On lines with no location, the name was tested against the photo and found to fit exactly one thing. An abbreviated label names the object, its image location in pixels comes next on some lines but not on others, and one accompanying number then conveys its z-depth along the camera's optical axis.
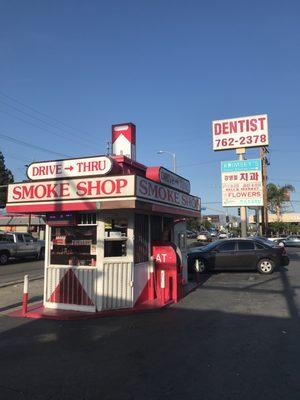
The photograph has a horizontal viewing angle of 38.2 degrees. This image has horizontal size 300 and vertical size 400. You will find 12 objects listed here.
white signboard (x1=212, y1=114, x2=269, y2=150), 28.12
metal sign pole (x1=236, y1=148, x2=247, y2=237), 28.70
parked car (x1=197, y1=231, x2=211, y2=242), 45.21
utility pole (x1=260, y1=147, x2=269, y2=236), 46.22
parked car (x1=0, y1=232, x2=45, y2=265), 25.33
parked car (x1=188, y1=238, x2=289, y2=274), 17.80
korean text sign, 27.77
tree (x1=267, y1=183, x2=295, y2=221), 72.19
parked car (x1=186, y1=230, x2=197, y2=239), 73.34
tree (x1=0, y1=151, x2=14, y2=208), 71.06
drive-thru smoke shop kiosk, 9.38
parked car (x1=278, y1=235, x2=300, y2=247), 46.47
